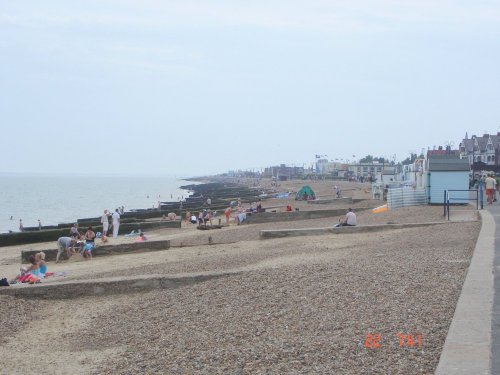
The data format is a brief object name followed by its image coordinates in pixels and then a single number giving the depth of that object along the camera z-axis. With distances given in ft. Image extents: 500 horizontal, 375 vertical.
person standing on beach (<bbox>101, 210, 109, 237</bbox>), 79.95
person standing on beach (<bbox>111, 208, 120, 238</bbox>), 82.74
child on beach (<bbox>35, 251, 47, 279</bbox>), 45.51
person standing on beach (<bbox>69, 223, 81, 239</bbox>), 70.18
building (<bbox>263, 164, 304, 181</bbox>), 515.01
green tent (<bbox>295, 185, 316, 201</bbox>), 161.44
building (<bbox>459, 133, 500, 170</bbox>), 245.45
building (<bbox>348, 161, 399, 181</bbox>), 423.64
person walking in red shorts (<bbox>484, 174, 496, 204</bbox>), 76.19
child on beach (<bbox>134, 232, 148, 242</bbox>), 70.36
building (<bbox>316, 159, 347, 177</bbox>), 522.88
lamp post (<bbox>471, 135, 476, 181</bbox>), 253.03
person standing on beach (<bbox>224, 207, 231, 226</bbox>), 97.38
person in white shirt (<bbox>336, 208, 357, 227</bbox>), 59.72
